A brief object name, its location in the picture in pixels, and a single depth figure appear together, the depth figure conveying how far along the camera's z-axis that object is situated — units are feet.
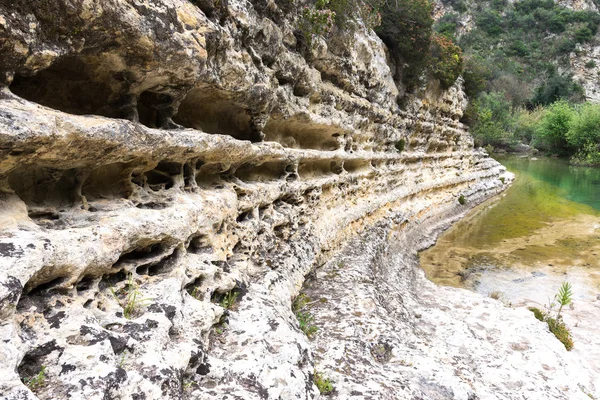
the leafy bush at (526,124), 180.96
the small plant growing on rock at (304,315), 15.94
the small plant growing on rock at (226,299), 13.61
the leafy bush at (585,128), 136.67
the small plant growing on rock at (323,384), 11.98
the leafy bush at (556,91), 202.49
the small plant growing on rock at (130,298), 10.34
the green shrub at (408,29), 44.14
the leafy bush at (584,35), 223.71
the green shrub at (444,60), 53.72
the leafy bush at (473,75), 72.54
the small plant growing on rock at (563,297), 24.57
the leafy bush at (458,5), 241.14
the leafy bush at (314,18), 26.03
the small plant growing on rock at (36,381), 7.10
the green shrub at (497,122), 138.34
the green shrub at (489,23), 237.45
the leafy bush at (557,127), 153.19
